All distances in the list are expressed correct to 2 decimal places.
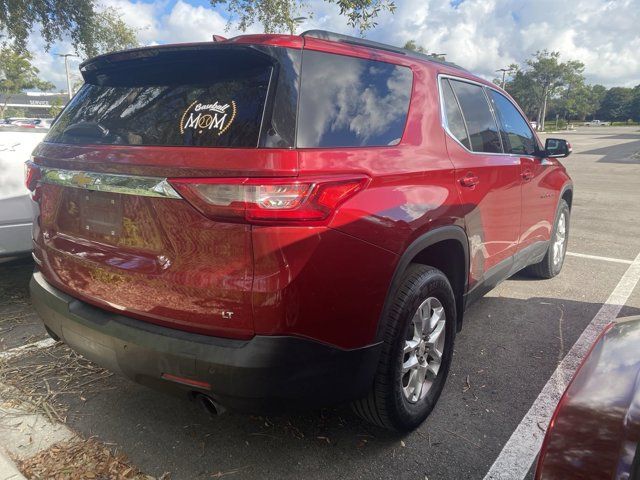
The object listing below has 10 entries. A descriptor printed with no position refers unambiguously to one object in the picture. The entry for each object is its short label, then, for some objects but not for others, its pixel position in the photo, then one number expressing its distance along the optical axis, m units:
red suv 1.86
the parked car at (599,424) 1.19
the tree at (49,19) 9.53
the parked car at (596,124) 102.05
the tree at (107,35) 11.16
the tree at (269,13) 11.76
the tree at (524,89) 80.50
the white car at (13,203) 3.75
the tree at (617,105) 108.81
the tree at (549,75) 78.31
